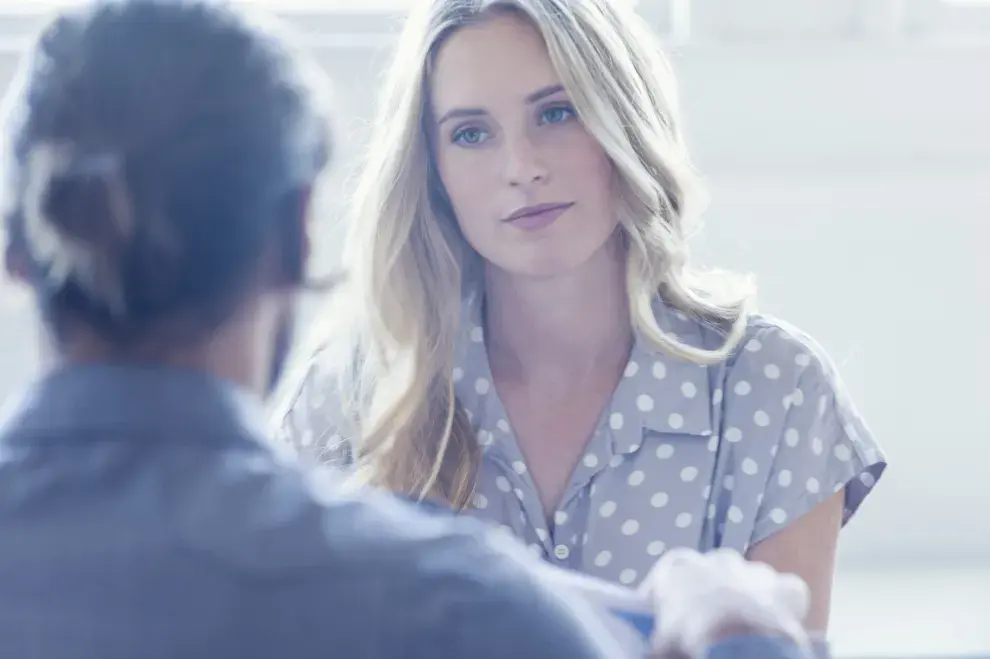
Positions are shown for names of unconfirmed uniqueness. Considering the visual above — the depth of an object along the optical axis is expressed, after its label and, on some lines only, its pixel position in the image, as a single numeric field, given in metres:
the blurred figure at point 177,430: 1.45
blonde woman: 2.34
